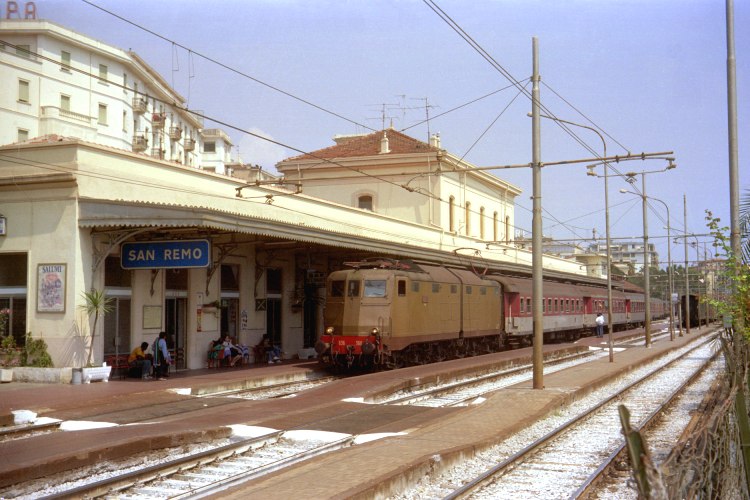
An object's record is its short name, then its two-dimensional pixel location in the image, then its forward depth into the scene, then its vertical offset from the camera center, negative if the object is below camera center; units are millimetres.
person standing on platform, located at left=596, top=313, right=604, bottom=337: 49906 -1108
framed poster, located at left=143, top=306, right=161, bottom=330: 23875 -365
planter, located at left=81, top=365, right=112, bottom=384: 21031 -1764
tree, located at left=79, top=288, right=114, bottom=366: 21256 -46
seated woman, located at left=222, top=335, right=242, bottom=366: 26672 -1518
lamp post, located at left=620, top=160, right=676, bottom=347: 37938 +2127
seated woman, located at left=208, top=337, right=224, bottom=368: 26609 -1571
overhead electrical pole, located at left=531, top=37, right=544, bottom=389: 19109 +1803
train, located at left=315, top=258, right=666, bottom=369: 25172 -281
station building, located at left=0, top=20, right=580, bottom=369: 21391 +1946
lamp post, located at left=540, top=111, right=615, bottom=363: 28500 +2925
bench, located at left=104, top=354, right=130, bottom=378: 23016 -1620
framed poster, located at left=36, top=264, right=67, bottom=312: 21344 +438
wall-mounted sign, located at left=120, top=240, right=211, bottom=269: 21812 +1319
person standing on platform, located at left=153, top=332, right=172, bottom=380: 22609 -1412
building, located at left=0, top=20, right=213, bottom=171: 48219 +14220
